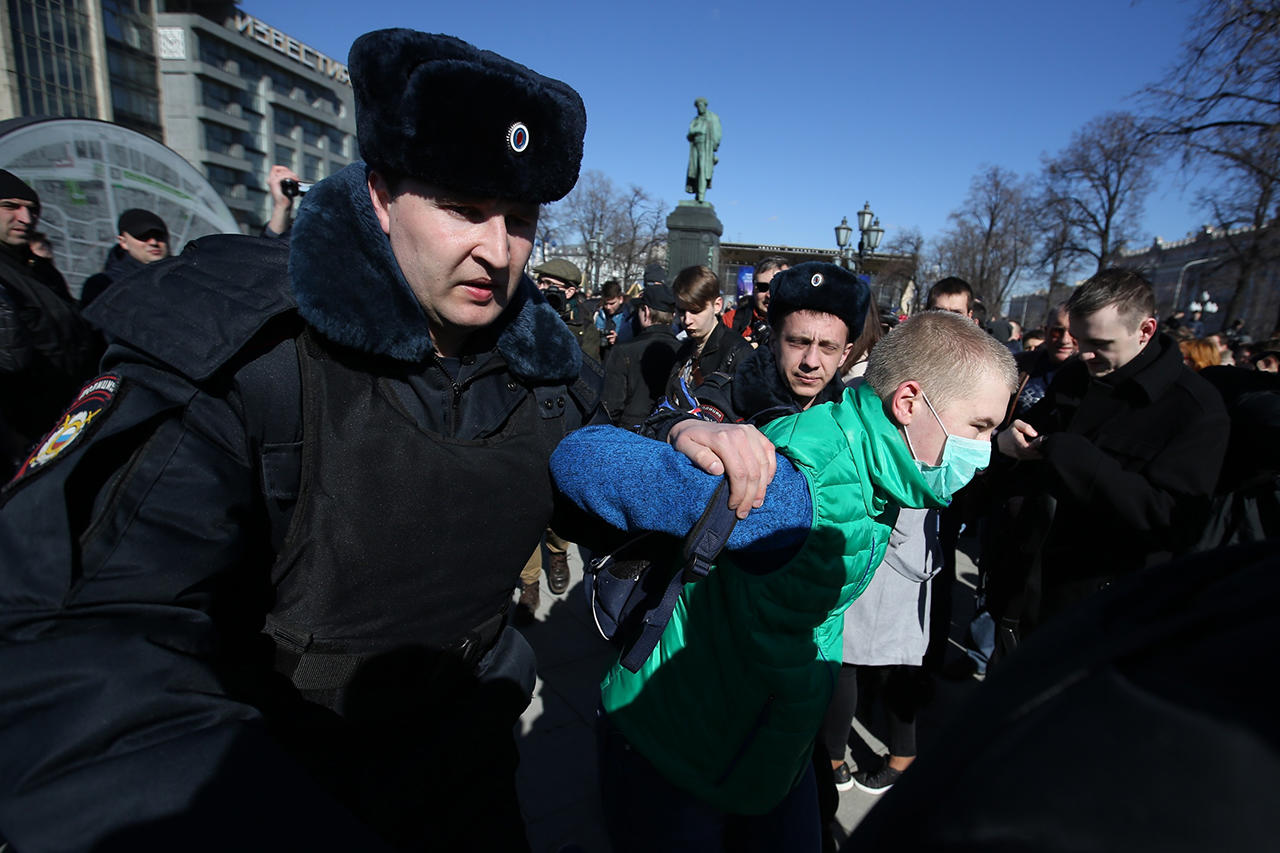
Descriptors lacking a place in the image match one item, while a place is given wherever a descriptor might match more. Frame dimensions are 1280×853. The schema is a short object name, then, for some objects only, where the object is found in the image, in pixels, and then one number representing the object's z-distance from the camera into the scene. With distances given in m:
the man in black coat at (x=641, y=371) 4.78
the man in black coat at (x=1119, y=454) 2.44
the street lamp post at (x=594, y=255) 33.17
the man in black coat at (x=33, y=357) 2.99
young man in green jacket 1.29
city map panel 4.20
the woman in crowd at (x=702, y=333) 4.30
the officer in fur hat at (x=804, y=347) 2.70
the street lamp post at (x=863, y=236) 14.47
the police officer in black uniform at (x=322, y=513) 0.64
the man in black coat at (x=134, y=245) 4.49
